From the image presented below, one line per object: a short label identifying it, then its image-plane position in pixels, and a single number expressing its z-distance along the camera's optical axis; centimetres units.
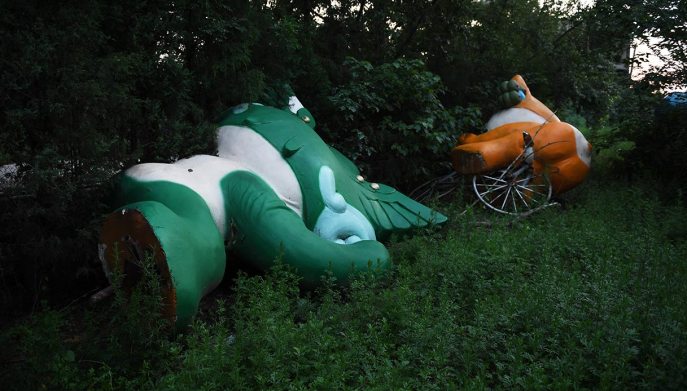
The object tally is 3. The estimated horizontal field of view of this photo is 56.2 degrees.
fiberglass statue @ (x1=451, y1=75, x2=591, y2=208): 749
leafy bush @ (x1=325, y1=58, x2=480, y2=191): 727
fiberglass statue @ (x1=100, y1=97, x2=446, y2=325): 381
